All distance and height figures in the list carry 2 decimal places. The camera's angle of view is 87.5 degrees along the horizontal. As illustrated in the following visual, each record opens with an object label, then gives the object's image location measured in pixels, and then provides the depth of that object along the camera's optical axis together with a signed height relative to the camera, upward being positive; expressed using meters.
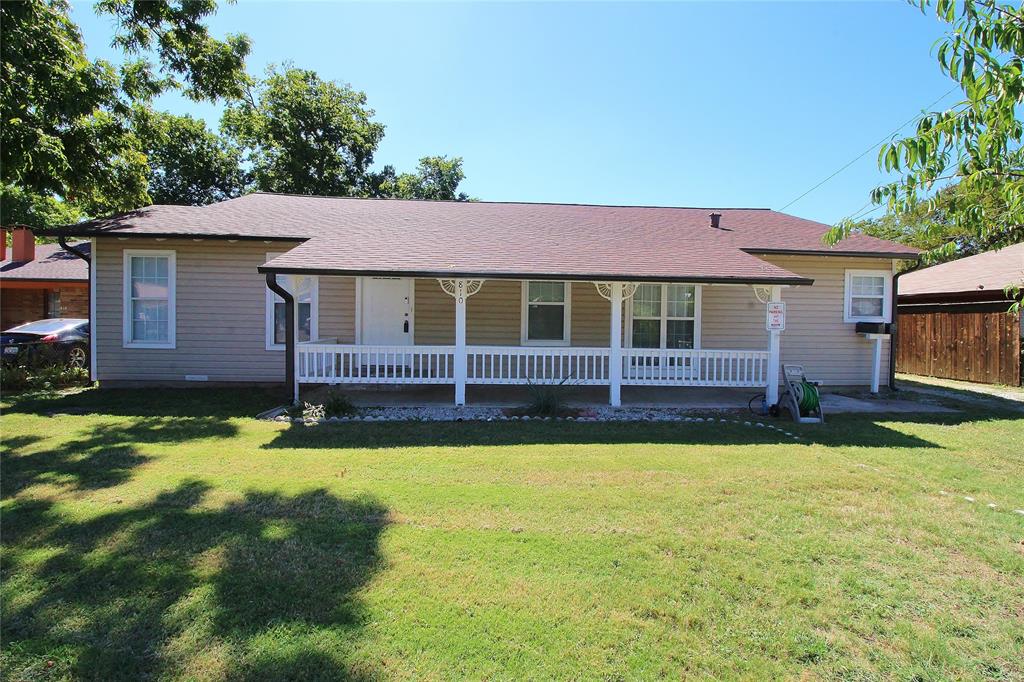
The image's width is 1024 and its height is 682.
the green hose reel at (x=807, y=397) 8.34 -0.98
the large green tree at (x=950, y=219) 3.21 +0.76
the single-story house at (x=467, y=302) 9.72 +0.56
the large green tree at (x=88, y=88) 9.00 +4.42
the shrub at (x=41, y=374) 10.50 -1.11
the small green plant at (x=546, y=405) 8.58 -1.22
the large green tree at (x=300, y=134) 28.14 +10.24
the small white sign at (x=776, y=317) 8.93 +0.28
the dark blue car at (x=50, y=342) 12.15 -0.53
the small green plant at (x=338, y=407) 8.42 -1.29
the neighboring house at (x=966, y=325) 13.23 +0.34
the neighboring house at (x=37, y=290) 20.53 +1.17
